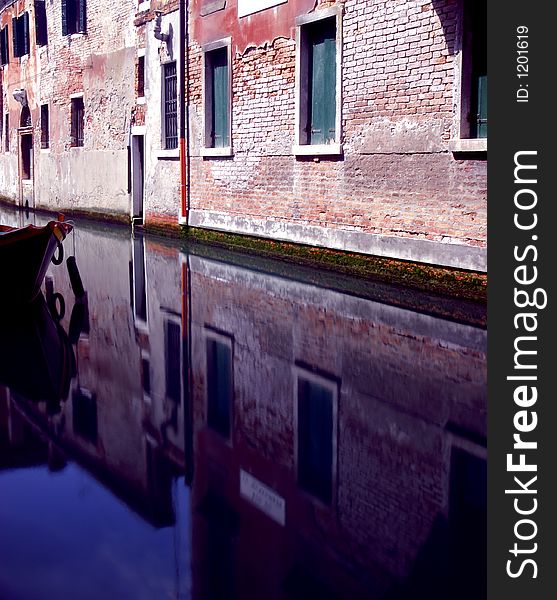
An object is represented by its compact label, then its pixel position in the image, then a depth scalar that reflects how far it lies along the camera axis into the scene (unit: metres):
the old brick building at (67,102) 20.62
